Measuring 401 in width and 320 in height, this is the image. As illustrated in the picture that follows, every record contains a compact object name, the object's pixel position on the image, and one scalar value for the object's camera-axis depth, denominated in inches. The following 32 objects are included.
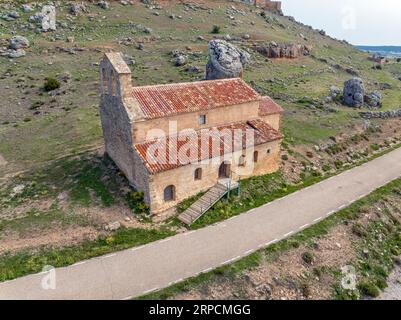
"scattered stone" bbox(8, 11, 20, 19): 3319.4
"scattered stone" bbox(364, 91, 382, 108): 2267.8
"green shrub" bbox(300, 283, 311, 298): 818.8
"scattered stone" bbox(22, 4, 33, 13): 3437.3
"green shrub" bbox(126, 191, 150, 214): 1063.6
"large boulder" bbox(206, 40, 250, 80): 2047.2
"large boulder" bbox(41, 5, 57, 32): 3233.3
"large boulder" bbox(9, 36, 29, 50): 2765.7
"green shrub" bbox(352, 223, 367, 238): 1038.4
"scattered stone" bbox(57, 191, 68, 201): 1156.9
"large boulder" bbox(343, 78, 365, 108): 2228.1
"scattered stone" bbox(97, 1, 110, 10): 3843.5
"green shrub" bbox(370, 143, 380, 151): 1703.2
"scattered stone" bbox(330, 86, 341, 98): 2339.8
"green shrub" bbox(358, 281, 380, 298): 853.2
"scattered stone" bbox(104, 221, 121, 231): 989.1
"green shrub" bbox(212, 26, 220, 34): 3722.4
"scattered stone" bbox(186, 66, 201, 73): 2612.2
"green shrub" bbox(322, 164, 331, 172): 1459.2
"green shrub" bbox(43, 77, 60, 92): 2278.5
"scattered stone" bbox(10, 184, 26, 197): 1214.3
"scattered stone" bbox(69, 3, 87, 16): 3607.3
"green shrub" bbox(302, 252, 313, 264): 910.5
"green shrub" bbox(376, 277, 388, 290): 886.4
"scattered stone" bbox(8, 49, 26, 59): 2674.7
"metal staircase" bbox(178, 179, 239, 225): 1046.4
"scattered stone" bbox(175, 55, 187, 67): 2760.8
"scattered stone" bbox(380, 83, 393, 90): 2913.9
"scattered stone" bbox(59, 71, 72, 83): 2417.6
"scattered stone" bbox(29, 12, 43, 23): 3297.2
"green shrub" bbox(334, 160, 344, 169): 1501.0
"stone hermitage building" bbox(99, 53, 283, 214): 1070.4
